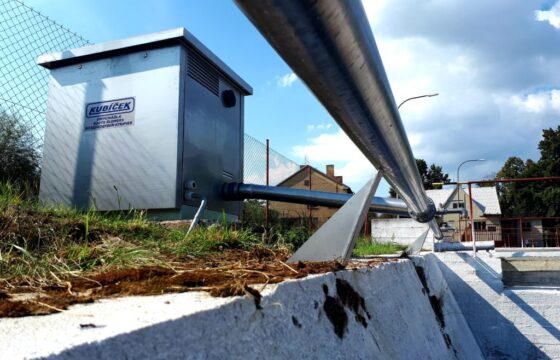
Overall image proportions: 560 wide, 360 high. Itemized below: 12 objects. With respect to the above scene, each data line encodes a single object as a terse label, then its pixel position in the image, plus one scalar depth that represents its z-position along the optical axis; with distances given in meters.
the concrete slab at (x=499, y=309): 5.07
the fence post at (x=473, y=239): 5.29
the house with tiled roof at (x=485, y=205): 37.24
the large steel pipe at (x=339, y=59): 0.70
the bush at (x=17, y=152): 4.09
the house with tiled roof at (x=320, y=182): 26.14
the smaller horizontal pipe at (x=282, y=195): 3.99
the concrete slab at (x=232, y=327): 0.56
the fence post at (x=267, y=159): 9.70
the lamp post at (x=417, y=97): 12.91
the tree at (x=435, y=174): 65.00
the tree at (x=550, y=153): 44.78
